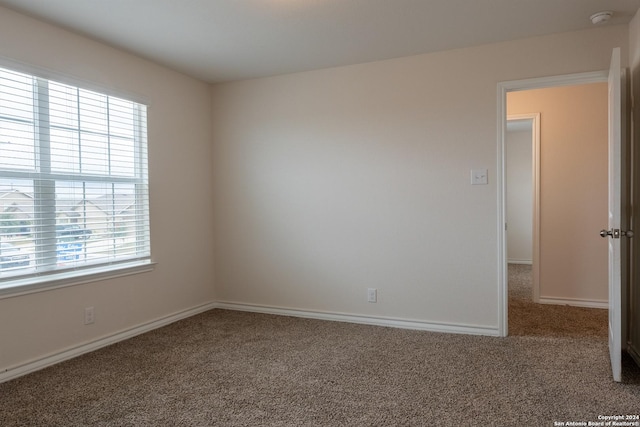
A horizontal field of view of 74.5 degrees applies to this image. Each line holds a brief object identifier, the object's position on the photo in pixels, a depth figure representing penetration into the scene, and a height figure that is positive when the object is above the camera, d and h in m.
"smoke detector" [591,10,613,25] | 2.74 +1.25
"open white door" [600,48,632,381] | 2.45 -0.06
